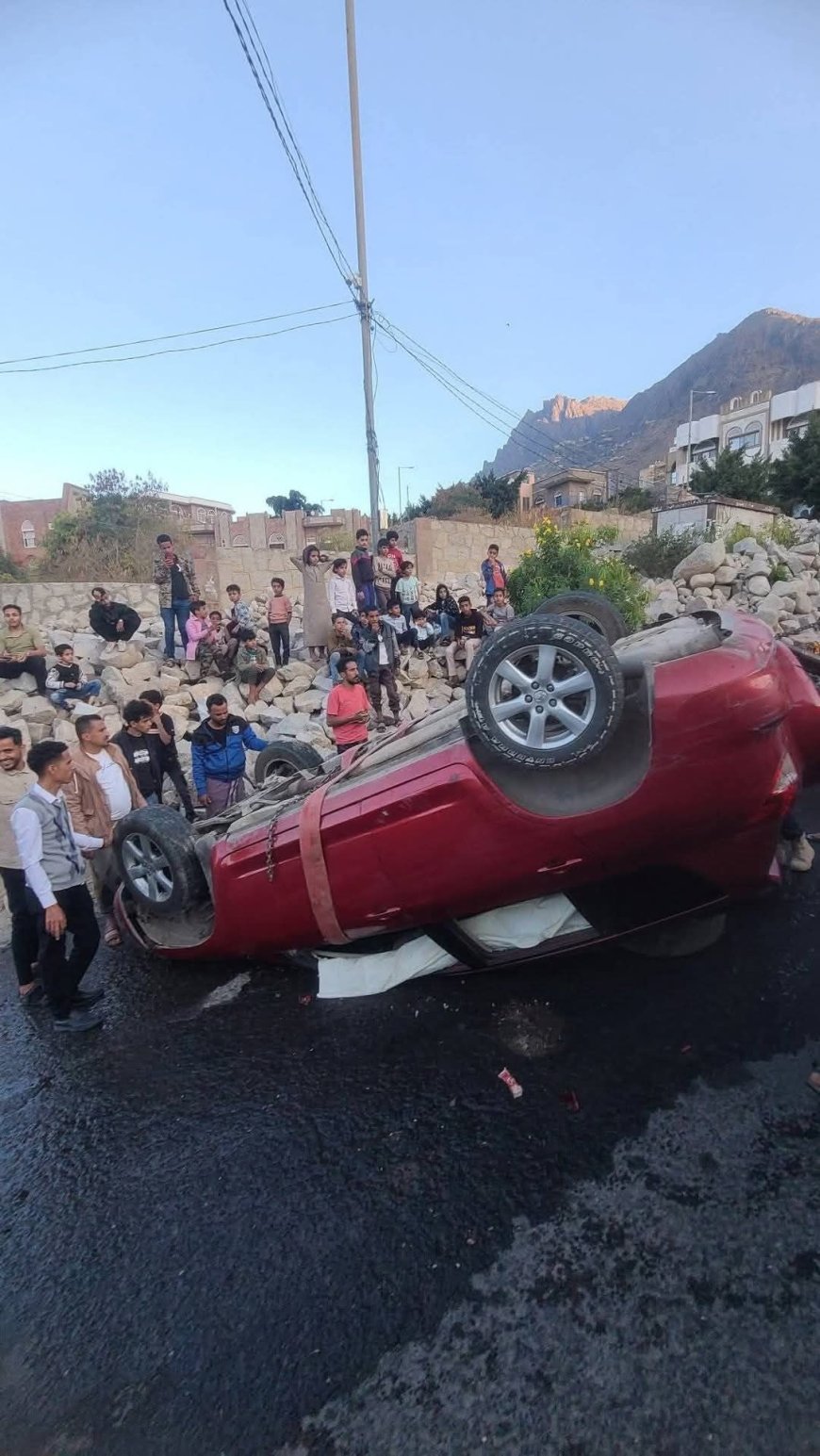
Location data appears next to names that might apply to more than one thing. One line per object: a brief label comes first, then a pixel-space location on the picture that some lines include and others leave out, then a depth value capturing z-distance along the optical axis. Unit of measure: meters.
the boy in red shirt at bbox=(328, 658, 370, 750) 6.03
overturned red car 2.45
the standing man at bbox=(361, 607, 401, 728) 8.43
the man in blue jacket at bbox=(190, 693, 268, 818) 5.45
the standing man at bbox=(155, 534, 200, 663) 9.40
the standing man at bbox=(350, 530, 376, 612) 9.52
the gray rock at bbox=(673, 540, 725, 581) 12.68
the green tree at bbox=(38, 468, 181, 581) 20.50
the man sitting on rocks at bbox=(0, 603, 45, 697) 9.02
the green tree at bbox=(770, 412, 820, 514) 27.86
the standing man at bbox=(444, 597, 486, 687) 9.41
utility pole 11.23
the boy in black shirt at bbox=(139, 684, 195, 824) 5.77
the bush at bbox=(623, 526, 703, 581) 15.37
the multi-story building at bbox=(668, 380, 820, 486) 62.25
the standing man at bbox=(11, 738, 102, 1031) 3.39
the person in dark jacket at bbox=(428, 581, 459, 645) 10.20
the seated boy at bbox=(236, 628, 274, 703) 9.12
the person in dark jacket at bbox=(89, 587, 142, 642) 10.06
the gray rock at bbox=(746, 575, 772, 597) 11.84
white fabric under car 2.97
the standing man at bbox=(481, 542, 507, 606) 10.66
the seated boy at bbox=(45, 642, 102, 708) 8.66
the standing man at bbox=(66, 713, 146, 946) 4.37
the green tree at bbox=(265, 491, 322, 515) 56.06
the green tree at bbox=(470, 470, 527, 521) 35.69
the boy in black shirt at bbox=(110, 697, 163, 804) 5.29
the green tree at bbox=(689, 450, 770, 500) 31.44
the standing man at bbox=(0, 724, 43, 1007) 3.75
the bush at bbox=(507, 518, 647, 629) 10.42
